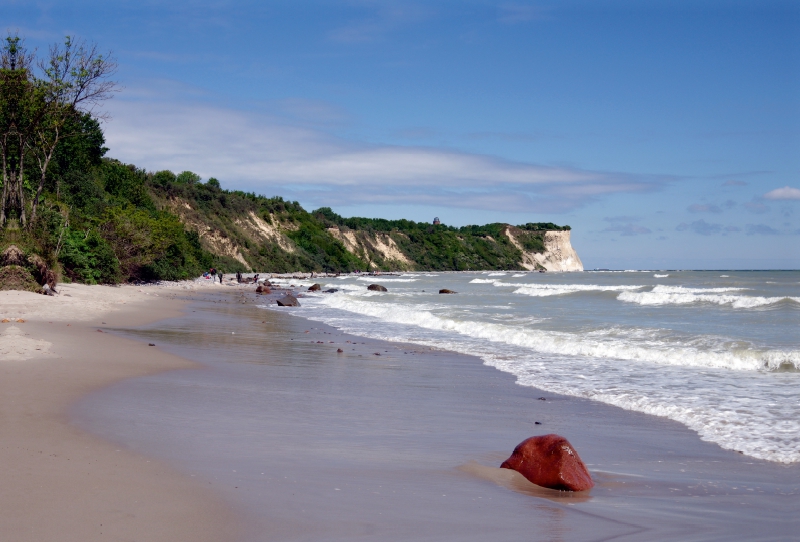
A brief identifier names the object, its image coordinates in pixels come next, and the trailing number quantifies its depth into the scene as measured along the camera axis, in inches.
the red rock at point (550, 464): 199.8
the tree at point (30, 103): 1043.9
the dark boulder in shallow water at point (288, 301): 1104.9
